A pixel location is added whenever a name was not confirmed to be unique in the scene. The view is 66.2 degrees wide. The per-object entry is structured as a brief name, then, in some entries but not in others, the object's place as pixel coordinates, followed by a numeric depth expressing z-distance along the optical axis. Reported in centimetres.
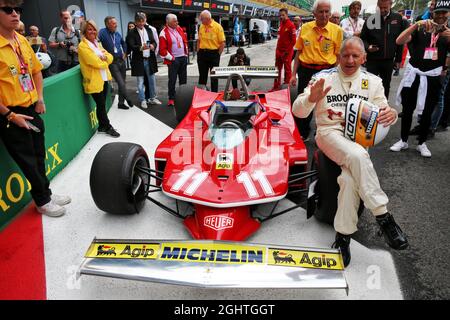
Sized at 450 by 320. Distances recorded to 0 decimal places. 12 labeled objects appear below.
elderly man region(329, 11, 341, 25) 779
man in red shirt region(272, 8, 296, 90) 779
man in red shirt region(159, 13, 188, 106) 676
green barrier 305
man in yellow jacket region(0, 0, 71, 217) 262
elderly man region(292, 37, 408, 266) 234
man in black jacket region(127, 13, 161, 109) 663
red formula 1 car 202
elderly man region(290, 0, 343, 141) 427
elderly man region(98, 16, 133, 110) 621
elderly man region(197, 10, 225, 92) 684
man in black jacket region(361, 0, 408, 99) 463
